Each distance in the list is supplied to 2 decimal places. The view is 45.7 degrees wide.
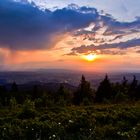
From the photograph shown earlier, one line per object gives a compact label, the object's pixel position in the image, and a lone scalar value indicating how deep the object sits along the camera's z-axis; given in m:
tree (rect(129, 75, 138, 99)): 39.51
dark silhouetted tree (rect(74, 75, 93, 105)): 37.74
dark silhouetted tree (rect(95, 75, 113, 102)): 35.62
